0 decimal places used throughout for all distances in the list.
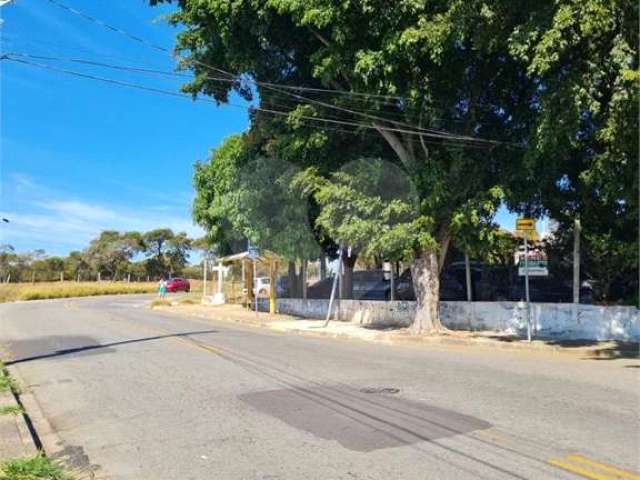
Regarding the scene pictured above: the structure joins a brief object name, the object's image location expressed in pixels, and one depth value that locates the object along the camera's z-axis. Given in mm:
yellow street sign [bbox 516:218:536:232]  15055
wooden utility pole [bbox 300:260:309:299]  28328
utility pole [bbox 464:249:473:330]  18875
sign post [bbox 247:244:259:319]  27344
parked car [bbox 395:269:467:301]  23109
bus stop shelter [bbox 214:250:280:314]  27688
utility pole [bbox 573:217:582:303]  16250
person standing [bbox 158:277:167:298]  46250
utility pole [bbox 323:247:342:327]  21138
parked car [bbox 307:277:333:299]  33012
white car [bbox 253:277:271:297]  40203
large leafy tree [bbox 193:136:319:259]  23281
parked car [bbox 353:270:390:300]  28191
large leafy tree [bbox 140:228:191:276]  91438
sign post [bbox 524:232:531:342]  15297
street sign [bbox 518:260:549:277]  15578
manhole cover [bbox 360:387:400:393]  8898
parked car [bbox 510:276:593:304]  17781
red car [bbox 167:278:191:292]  65375
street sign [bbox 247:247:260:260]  27336
